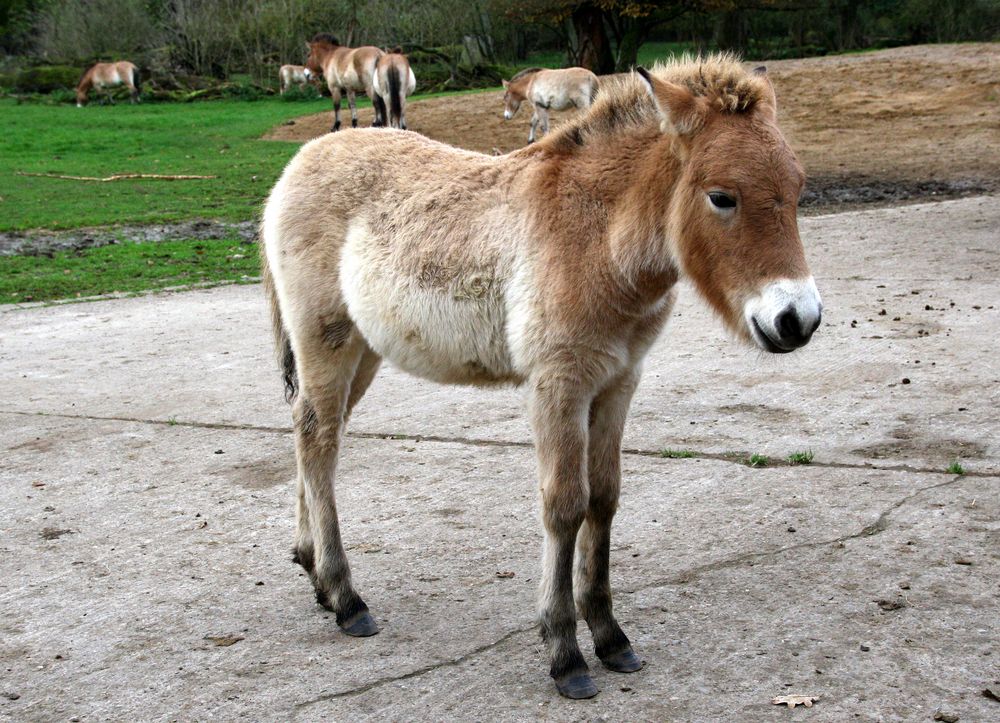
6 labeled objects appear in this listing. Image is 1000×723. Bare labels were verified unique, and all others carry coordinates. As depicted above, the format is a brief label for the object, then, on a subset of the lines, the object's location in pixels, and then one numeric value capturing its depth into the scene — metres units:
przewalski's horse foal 3.20
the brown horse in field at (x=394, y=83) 22.42
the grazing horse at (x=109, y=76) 33.69
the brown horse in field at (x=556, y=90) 22.12
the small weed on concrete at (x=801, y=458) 5.14
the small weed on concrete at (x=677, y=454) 5.34
